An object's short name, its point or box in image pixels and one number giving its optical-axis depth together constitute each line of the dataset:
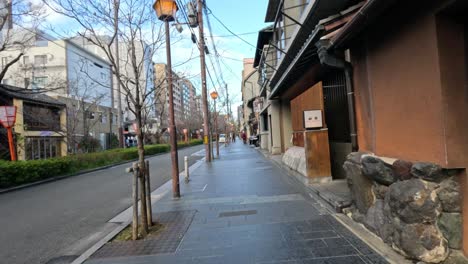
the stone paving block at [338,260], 4.55
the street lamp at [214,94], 29.90
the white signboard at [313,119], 9.84
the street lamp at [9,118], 16.45
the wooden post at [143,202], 6.50
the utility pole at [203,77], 21.00
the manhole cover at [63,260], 5.51
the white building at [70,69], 46.06
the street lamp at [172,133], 9.69
